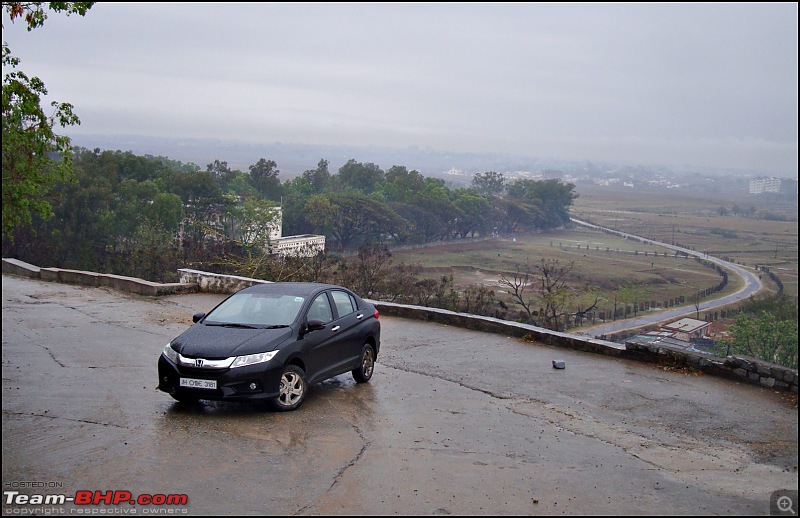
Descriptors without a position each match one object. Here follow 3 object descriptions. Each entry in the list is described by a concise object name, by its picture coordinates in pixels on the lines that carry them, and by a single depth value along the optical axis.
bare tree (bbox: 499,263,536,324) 30.51
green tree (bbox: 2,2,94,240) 10.03
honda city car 8.43
